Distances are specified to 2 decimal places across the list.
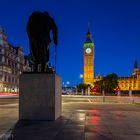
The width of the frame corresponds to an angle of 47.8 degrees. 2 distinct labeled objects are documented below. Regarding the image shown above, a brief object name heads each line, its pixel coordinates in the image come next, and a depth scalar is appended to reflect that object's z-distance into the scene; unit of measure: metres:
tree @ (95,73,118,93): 77.89
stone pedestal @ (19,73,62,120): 5.42
